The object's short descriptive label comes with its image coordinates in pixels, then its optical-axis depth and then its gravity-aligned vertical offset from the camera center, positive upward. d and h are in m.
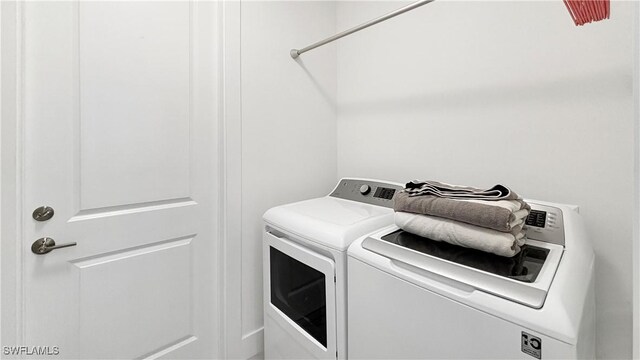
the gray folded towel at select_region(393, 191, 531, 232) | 0.75 -0.10
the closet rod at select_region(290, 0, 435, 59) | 1.08 +0.73
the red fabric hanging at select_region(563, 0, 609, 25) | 0.68 +0.44
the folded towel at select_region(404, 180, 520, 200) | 0.85 -0.04
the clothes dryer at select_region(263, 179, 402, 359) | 1.02 -0.37
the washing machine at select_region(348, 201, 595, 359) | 0.58 -0.29
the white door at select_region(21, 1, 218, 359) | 1.02 +0.02
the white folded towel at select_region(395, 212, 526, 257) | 0.75 -0.17
